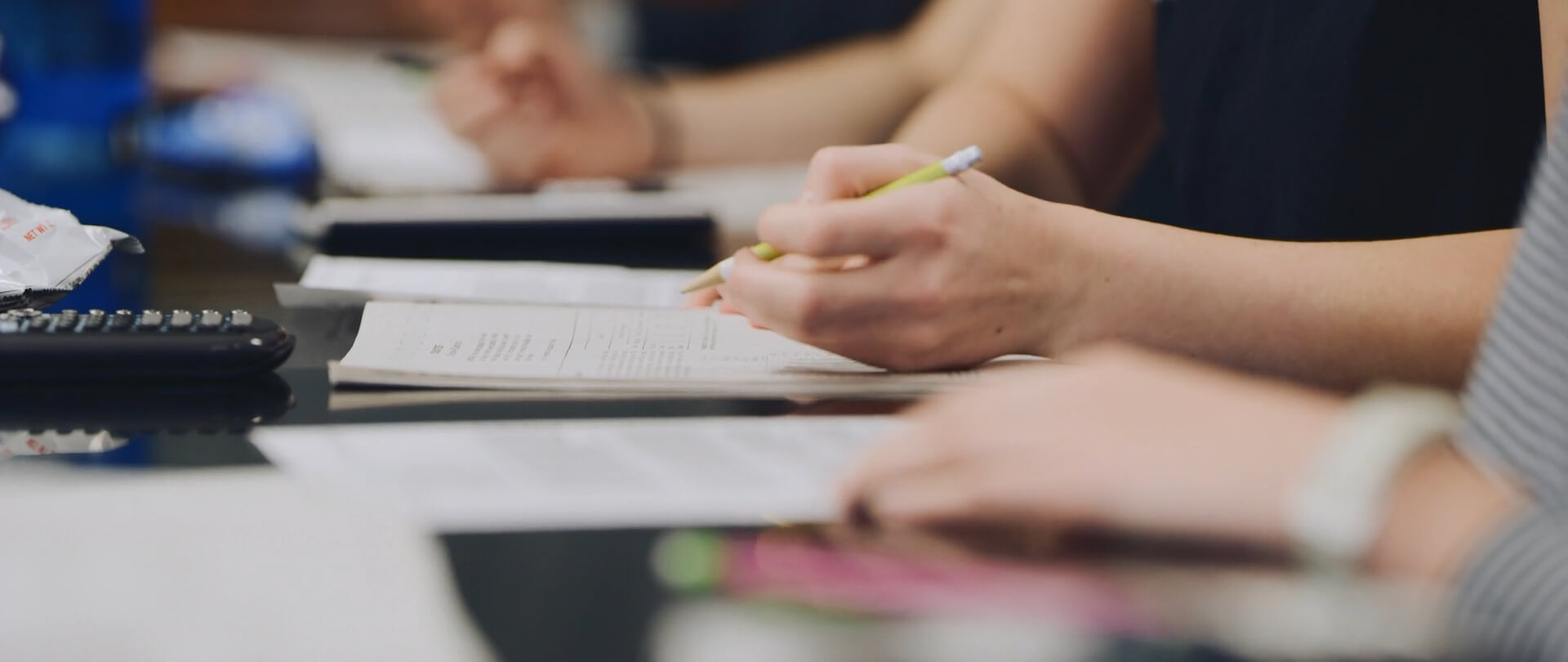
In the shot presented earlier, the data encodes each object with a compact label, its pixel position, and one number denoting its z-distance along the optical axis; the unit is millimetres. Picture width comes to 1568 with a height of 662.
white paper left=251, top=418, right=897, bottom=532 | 1212
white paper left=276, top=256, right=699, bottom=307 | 1533
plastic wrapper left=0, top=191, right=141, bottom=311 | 1481
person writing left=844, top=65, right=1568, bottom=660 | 1152
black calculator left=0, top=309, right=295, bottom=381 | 1339
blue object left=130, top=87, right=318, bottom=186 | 2360
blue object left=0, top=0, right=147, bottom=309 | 2523
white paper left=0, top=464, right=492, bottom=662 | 1128
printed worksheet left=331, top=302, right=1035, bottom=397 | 1346
